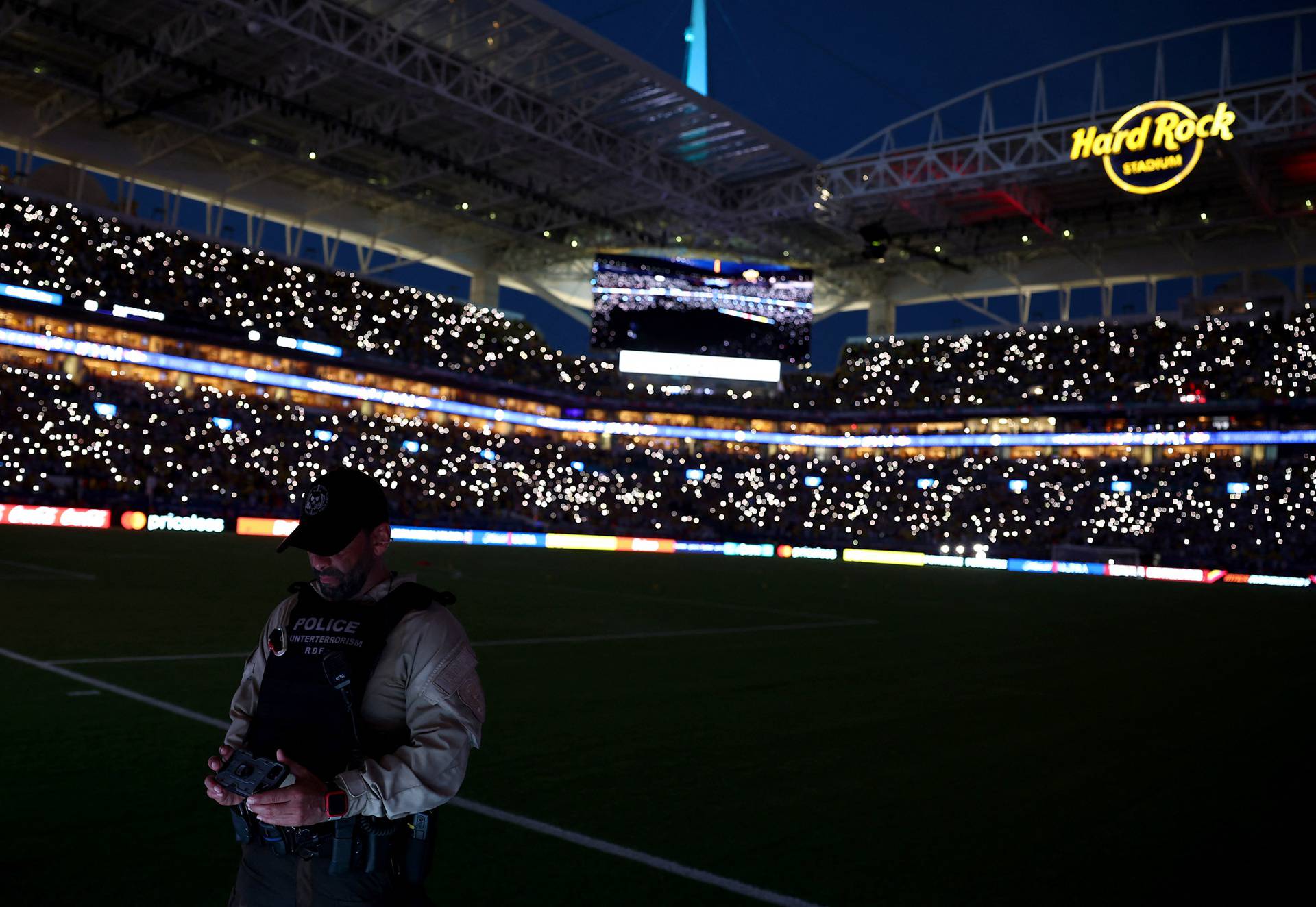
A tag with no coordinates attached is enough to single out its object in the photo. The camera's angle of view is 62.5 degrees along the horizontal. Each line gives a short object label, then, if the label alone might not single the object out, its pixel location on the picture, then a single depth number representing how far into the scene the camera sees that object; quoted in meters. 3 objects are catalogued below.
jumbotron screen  58.16
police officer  2.82
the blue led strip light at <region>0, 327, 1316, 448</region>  44.62
